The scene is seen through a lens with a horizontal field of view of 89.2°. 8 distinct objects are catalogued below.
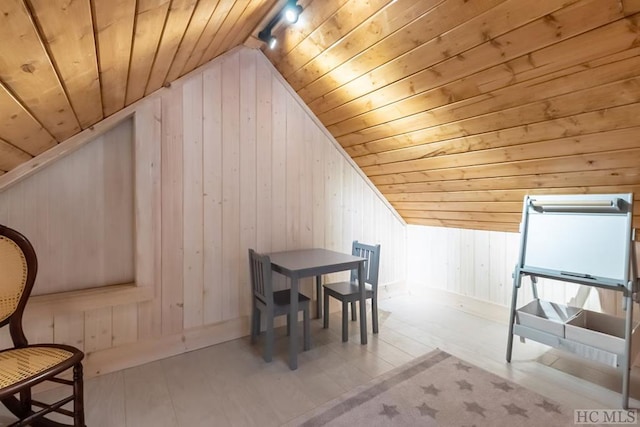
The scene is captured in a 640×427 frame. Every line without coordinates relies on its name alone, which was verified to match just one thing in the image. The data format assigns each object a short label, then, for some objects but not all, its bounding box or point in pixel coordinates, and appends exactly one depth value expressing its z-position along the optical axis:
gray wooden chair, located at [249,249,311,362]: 2.29
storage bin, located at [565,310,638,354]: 1.87
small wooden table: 2.21
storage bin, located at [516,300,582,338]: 2.08
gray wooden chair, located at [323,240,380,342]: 2.63
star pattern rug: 1.70
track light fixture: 2.00
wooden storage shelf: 1.84
